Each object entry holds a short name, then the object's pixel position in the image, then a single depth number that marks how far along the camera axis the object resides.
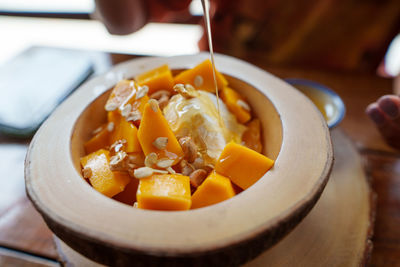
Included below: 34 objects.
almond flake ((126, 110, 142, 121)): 0.23
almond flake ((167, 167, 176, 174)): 0.21
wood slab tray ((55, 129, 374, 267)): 0.22
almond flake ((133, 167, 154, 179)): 0.20
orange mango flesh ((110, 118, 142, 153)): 0.22
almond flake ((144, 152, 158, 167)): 0.21
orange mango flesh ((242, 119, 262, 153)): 0.24
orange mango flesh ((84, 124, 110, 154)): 0.24
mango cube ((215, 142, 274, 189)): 0.21
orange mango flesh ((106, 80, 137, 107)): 0.24
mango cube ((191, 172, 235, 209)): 0.20
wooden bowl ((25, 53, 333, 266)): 0.17
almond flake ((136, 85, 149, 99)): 0.24
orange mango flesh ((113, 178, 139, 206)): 0.22
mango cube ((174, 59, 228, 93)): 0.25
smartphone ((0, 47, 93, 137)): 0.33
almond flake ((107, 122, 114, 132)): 0.24
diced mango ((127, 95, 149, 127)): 0.23
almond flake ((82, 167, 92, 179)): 0.21
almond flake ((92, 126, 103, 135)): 0.24
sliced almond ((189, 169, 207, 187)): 0.21
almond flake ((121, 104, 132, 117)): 0.23
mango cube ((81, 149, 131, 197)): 0.21
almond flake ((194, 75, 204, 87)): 0.25
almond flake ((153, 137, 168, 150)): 0.21
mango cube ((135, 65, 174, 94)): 0.25
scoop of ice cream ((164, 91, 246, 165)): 0.23
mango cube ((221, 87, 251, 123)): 0.25
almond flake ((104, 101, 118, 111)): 0.24
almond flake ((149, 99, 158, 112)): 0.21
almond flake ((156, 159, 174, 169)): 0.21
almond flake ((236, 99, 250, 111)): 0.25
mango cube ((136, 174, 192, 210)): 0.19
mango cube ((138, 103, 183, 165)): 0.21
